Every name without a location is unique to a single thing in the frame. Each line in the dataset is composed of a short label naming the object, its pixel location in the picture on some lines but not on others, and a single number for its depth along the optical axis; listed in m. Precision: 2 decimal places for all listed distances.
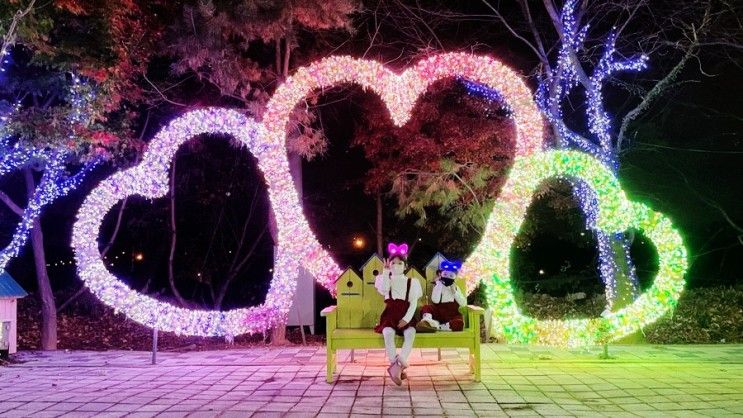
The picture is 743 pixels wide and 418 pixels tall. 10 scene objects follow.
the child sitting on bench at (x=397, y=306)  6.14
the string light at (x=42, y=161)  8.33
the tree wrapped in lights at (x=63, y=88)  7.81
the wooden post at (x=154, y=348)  7.55
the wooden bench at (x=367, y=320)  6.31
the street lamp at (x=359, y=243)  15.40
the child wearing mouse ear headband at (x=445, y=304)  6.45
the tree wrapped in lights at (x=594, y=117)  9.26
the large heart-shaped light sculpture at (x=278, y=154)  8.01
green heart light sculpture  7.50
